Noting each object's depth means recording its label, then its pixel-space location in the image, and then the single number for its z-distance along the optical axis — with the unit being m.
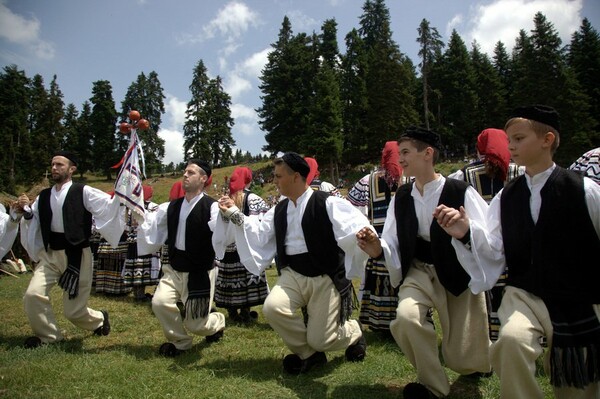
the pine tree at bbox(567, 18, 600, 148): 34.66
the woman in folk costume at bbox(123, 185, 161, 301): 8.20
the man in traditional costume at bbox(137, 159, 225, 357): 4.55
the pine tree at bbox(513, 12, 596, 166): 29.61
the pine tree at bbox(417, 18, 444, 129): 40.41
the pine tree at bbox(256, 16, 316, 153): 42.06
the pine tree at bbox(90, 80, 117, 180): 50.28
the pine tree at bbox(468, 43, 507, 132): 40.06
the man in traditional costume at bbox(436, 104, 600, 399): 2.44
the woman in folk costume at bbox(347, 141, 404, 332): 4.77
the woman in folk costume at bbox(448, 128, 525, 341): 4.12
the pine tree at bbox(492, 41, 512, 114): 45.15
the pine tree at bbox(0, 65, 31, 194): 36.88
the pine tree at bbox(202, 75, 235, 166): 51.88
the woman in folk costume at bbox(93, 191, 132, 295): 8.62
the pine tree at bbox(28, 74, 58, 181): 40.81
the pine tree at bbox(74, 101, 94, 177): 50.34
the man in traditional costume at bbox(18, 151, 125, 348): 4.89
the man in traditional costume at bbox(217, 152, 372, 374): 3.79
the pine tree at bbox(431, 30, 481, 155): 41.09
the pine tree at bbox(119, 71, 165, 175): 54.91
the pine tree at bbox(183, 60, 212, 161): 50.12
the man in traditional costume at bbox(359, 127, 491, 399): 3.06
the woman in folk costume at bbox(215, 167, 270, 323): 6.13
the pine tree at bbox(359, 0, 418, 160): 37.91
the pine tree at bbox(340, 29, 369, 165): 40.22
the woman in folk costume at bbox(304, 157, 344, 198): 6.16
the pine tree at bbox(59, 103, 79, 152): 51.19
